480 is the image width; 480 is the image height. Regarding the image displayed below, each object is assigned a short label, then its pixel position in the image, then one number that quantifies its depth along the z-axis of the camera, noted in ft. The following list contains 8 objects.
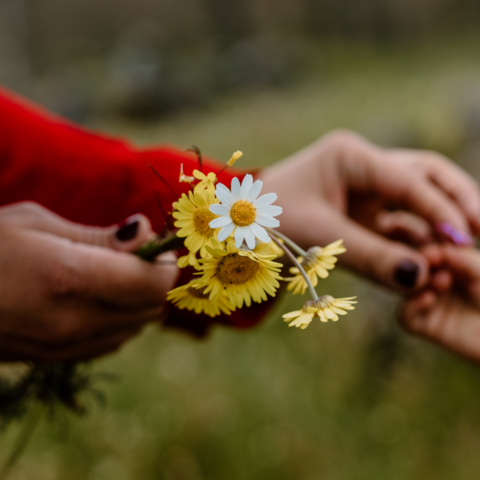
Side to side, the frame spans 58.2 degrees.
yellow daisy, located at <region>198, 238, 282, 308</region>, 1.16
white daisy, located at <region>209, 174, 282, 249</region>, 1.10
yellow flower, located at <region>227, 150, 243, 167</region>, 1.27
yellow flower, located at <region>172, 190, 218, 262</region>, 1.21
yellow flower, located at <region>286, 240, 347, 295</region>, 1.34
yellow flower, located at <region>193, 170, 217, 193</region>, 1.18
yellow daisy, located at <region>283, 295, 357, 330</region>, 1.15
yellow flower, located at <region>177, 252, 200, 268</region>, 1.27
